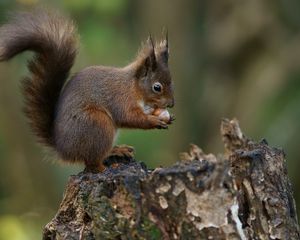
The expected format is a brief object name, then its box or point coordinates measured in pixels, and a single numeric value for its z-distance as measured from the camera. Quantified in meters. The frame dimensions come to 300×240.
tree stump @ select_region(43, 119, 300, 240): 5.20
